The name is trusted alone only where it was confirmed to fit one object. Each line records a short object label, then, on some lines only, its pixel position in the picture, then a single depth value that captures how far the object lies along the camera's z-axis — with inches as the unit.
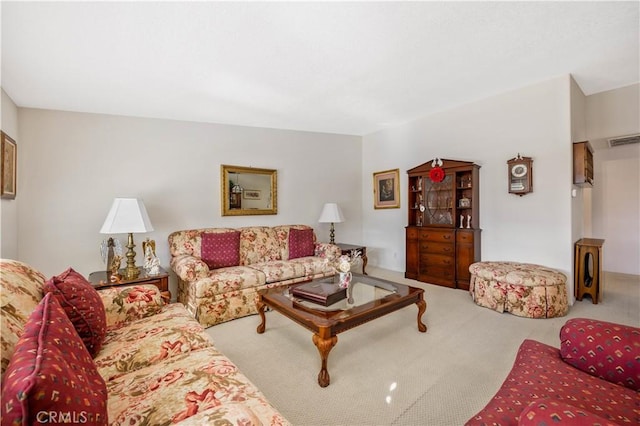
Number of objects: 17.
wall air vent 152.5
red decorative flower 161.9
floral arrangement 108.5
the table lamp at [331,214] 185.9
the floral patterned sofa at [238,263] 118.2
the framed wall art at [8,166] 98.5
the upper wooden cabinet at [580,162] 125.6
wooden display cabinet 154.3
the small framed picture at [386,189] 199.3
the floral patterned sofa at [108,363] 25.2
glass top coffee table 76.8
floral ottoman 115.7
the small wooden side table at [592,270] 127.4
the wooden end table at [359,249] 178.9
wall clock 136.5
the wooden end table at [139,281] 104.7
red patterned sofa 38.0
